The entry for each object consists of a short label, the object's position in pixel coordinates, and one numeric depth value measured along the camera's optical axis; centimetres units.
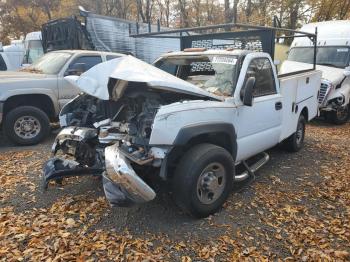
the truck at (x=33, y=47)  1514
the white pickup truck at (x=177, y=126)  350
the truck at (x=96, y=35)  1040
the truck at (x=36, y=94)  663
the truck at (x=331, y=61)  963
